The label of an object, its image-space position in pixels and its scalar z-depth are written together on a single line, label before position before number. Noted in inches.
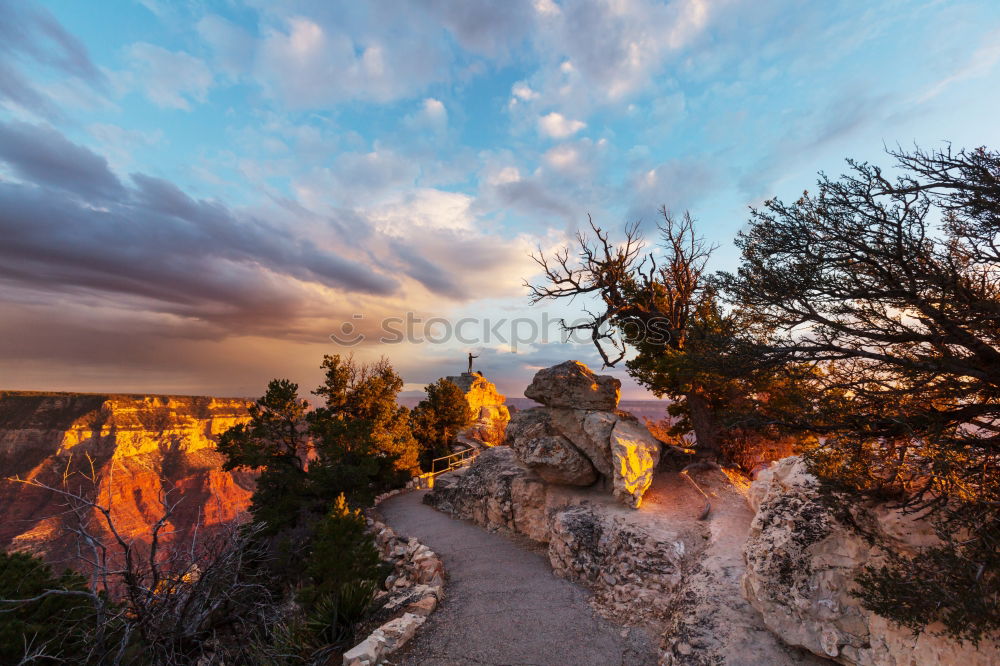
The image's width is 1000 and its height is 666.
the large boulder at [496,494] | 593.6
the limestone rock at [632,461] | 498.9
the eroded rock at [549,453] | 558.9
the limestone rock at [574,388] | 593.9
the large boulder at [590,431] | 543.8
